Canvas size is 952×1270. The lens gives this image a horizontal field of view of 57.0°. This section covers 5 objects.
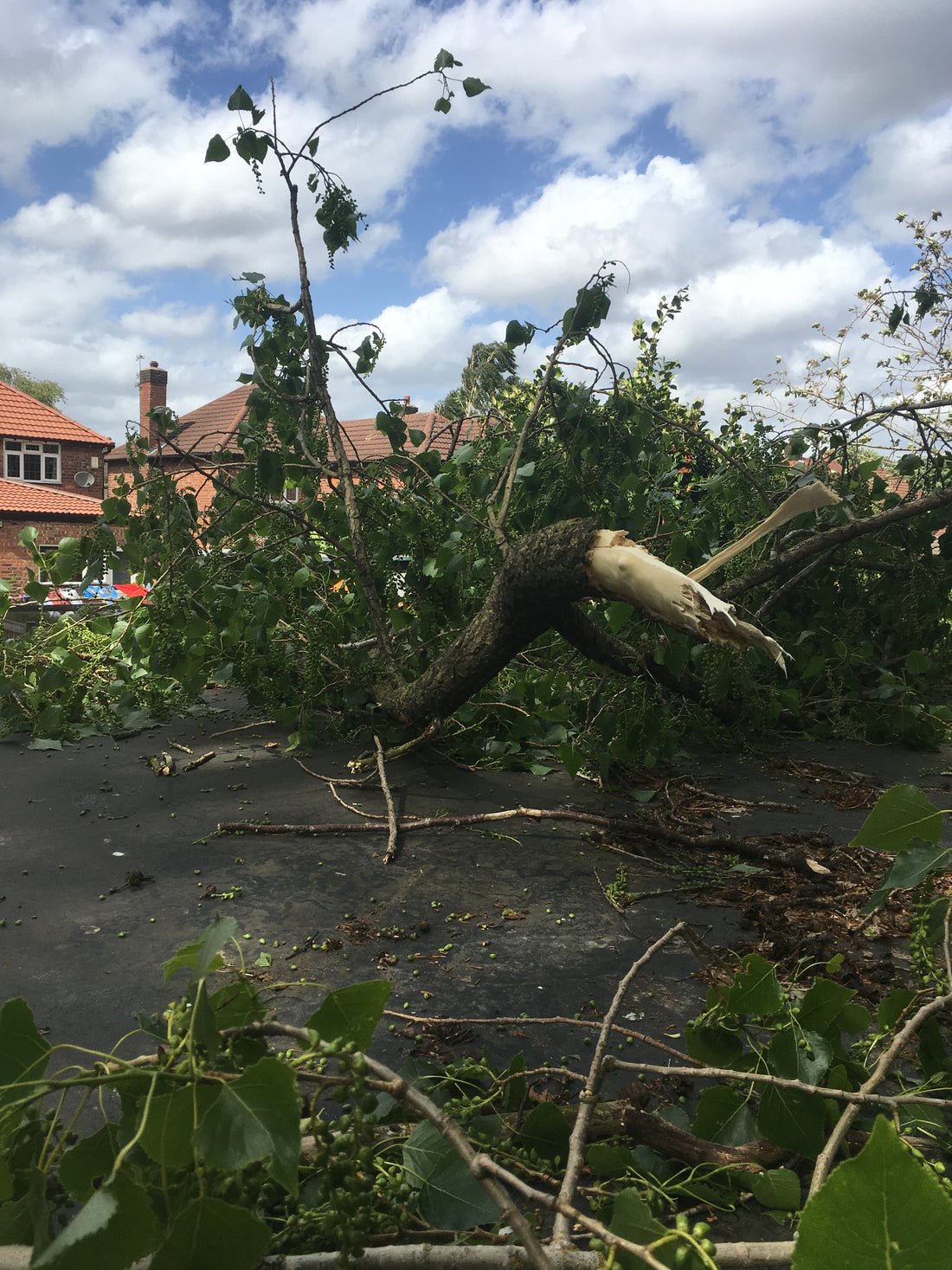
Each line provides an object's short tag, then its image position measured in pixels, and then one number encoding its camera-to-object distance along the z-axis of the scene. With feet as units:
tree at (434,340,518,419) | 97.19
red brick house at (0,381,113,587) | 81.66
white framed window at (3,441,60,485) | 92.99
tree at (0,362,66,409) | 163.73
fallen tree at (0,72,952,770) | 13.32
